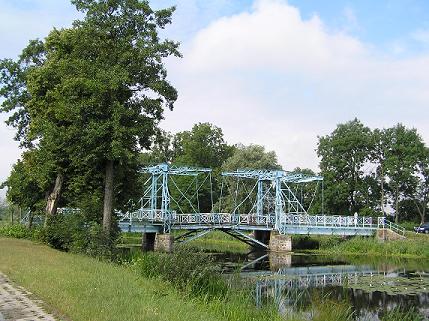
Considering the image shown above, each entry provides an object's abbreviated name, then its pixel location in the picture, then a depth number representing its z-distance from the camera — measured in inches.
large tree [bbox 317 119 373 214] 2541.8
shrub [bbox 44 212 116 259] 941.2
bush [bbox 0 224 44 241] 1305.0
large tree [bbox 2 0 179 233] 949.8
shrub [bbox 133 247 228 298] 585.6
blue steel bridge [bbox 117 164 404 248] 1750.7
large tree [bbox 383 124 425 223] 2477.9
